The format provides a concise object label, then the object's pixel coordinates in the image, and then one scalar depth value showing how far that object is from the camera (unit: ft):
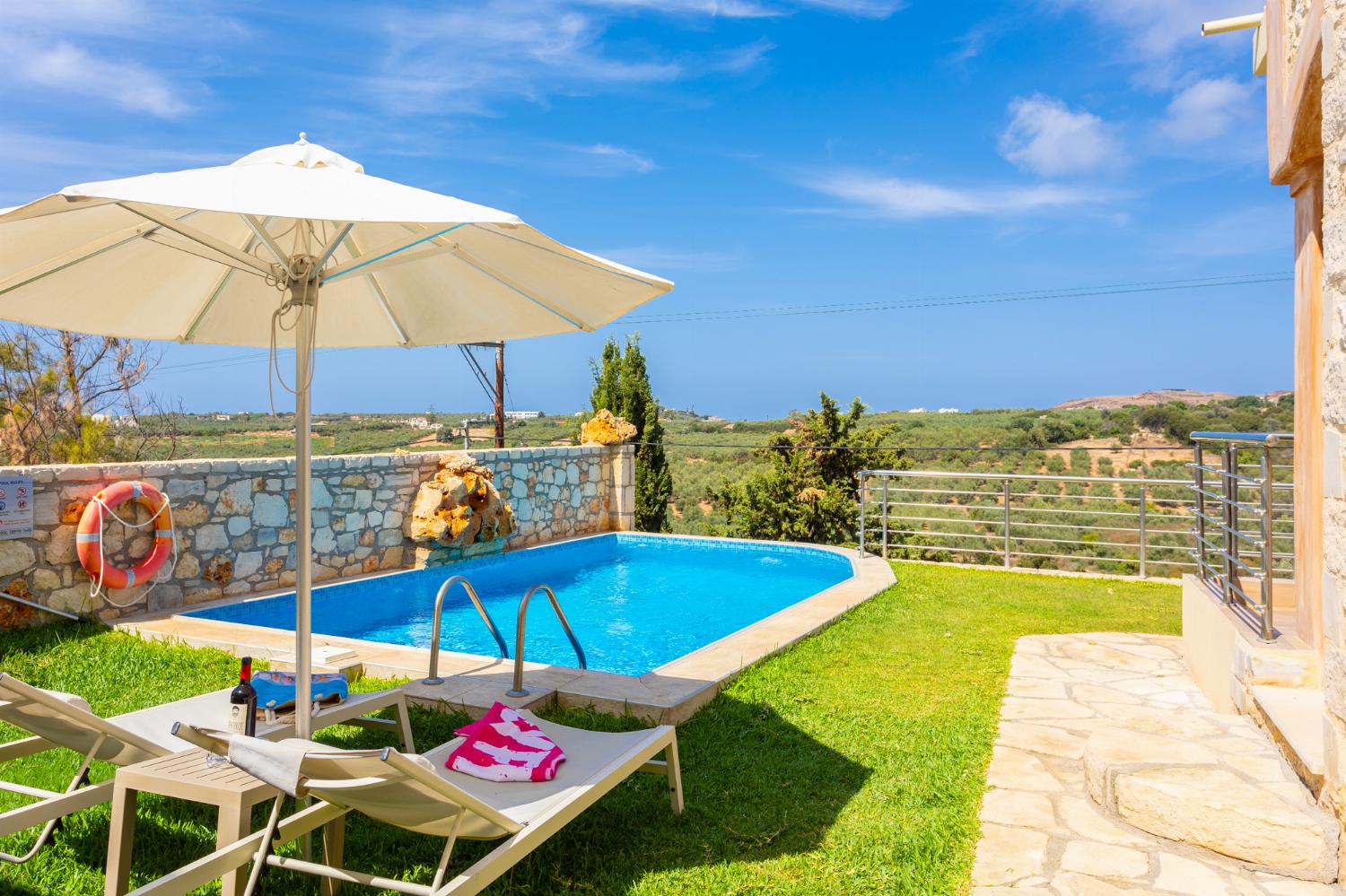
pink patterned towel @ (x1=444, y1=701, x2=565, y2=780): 9.14
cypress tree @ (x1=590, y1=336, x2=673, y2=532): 44.01
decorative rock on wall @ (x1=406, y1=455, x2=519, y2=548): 31.65
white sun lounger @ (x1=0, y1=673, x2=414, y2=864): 8.40
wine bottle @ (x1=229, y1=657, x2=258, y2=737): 9.05
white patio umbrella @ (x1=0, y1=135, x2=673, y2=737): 7.86
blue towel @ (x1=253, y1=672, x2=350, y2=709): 10.42
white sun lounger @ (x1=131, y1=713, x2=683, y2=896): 6.92
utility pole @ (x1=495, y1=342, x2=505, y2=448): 49.52
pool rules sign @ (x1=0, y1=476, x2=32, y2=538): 20.04
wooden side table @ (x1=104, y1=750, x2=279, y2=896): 7.61
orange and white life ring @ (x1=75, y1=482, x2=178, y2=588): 21.21
